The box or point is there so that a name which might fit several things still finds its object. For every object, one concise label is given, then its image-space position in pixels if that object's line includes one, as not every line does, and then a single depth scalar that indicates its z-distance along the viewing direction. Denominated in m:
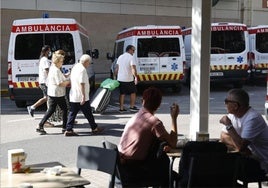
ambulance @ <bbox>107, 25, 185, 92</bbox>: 16.09
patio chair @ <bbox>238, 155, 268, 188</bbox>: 4.57
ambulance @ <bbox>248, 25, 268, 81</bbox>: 19.59
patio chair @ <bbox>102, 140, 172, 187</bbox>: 4.36
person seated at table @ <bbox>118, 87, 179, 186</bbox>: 4.44
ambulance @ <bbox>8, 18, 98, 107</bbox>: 12.78
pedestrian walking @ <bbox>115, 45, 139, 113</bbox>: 12.40
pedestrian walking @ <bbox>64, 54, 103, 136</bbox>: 9.04
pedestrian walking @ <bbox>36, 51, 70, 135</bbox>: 9.25
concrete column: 7.58
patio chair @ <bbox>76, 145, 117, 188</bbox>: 3.97
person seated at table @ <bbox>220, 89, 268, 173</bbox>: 4.61
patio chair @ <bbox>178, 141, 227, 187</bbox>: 4.24
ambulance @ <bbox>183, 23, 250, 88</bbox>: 17.50
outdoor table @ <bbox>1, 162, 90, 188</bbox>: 3.44
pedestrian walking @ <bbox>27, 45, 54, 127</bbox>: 11.00
